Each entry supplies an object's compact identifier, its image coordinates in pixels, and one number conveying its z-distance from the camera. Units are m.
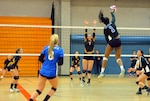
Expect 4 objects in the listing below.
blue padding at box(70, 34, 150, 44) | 18.81
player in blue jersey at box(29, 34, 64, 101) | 6.84
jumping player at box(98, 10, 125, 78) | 7.58
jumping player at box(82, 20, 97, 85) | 12.22
